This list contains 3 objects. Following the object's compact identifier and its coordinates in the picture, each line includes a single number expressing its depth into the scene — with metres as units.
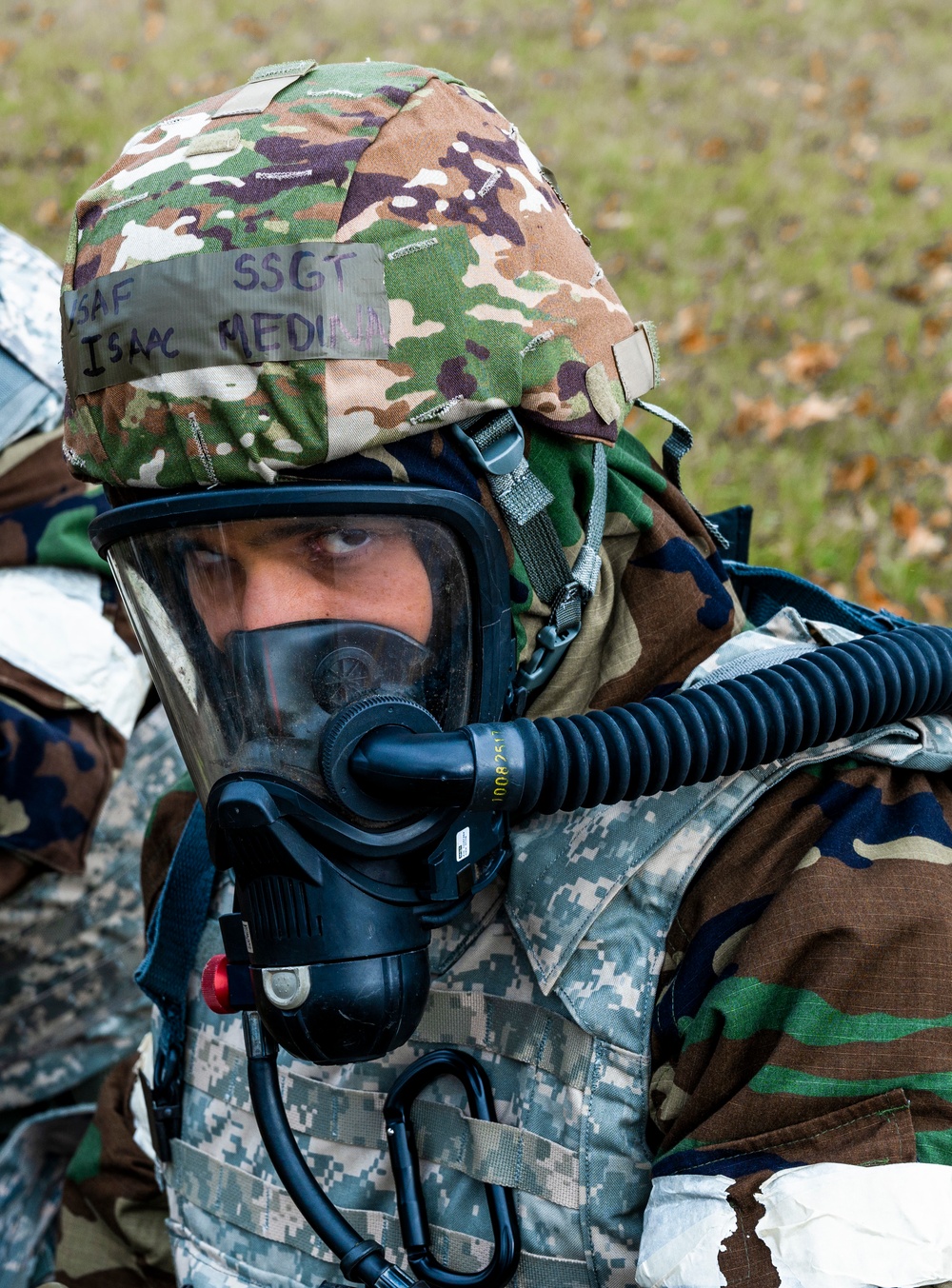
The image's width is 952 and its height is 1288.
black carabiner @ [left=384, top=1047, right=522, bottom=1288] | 1.53
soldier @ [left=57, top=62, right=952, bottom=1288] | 1.35
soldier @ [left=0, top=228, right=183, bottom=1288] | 2.62
